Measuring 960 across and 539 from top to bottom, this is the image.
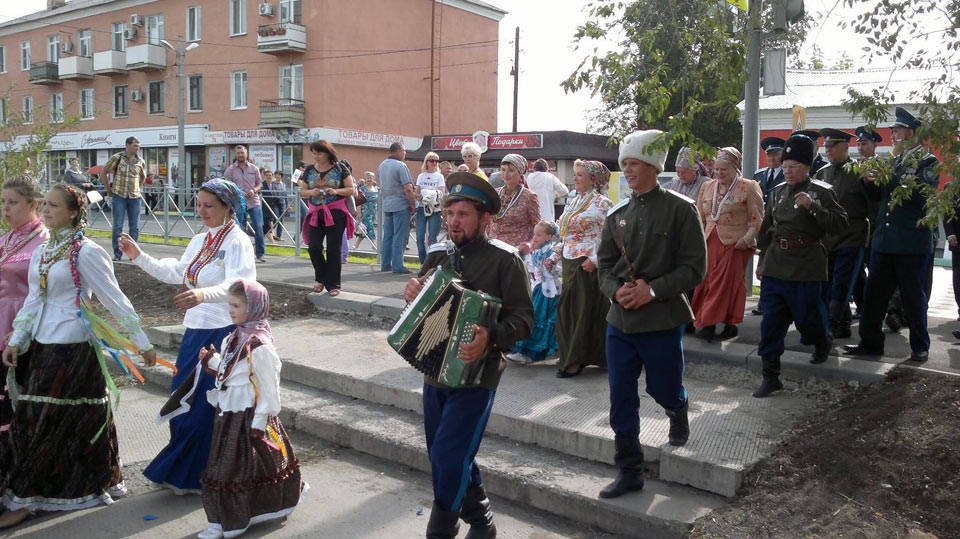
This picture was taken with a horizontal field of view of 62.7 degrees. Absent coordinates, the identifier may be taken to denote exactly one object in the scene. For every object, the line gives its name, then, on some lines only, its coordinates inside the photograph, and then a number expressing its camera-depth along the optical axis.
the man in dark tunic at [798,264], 5.74
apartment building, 36.38
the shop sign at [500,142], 35.56
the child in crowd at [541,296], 7.05
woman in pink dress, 4.82
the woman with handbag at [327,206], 9.34
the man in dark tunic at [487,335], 3.71
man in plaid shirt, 12.68
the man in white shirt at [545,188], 9.30
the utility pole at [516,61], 39.69
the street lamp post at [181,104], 31.50
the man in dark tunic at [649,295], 4.39
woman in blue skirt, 4.79
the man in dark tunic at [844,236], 6.96
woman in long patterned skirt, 4.57
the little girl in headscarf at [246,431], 4.24
